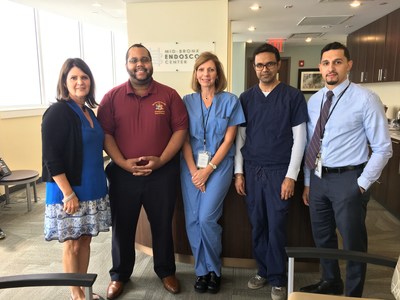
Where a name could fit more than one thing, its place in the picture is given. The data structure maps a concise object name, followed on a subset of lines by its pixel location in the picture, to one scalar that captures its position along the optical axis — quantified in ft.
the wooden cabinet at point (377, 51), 16.15
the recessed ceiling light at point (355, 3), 14.89
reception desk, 7.48
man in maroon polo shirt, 6.32
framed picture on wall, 30.78
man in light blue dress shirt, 5.63
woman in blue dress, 5.41
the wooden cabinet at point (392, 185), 11.45
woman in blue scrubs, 6.48
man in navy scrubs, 6.24
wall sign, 14.90
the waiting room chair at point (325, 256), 4.24
